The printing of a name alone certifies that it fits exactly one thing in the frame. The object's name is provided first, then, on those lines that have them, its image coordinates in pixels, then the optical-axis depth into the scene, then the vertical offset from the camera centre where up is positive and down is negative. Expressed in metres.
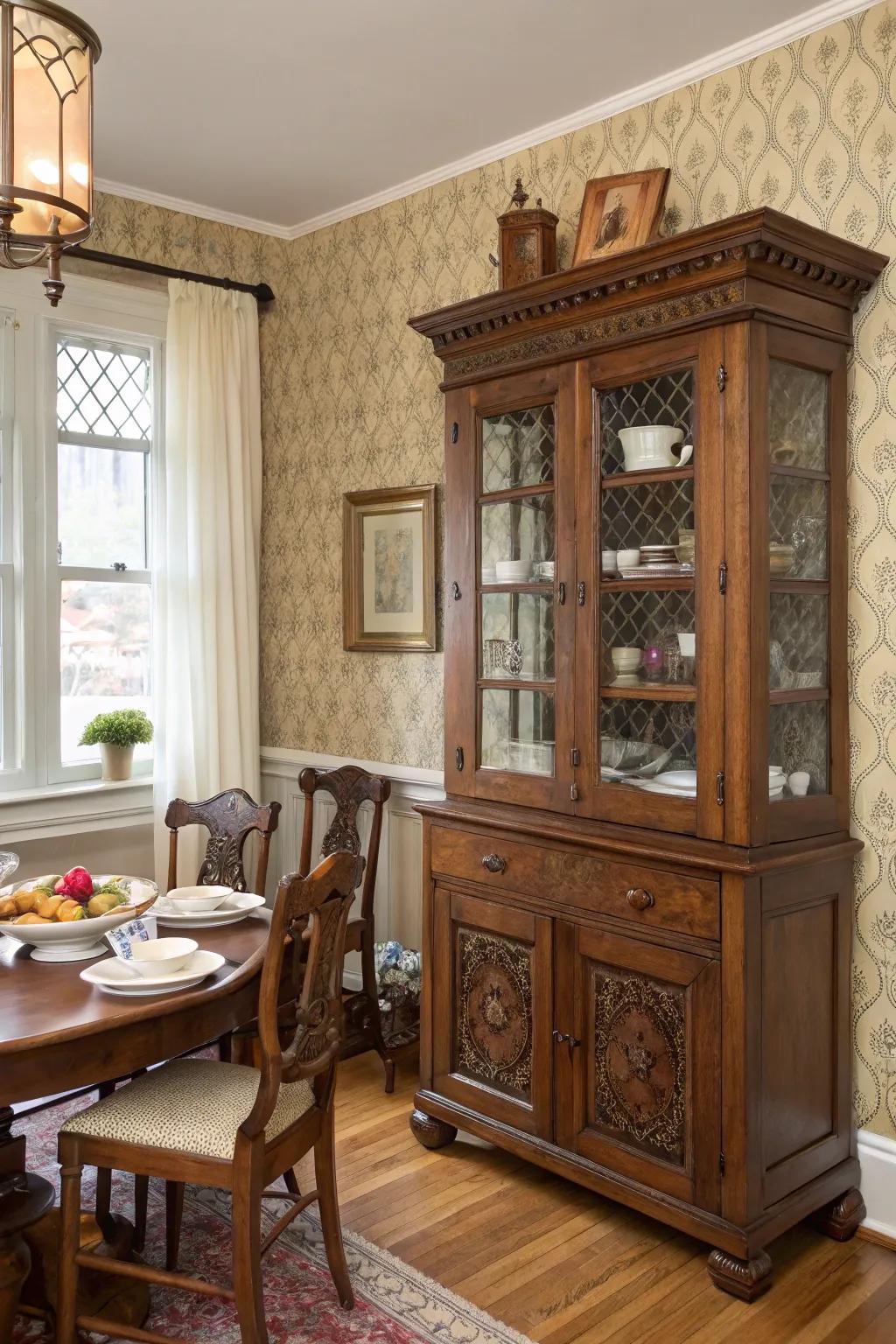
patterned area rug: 2.20 -1.39
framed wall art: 3.70 +0.28
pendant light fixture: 1.78 +0.90
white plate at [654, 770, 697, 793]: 2.45 -0.31
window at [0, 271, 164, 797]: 3.72 +0.46
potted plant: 3.84 -0.31
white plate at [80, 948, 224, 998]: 2.06 -0.64
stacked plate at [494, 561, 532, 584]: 2.87 +0.20
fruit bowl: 2.21 -0.59
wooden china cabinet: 2.33 -0.23
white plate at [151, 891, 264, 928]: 2.53 -0.63
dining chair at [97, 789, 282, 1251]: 3.08 -0.52
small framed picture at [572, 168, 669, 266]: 2.75 +1.13
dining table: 1.88 -0.71
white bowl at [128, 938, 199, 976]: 2.11 -0.62
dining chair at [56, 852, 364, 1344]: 1.97 -0.91
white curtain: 3.98 +0.32
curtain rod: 3.77 +1.37
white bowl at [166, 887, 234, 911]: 2.56 -0.60
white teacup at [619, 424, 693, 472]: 2.48 +0.47
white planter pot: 3.88 -0.40
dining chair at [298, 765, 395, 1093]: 3.46 -0.67
